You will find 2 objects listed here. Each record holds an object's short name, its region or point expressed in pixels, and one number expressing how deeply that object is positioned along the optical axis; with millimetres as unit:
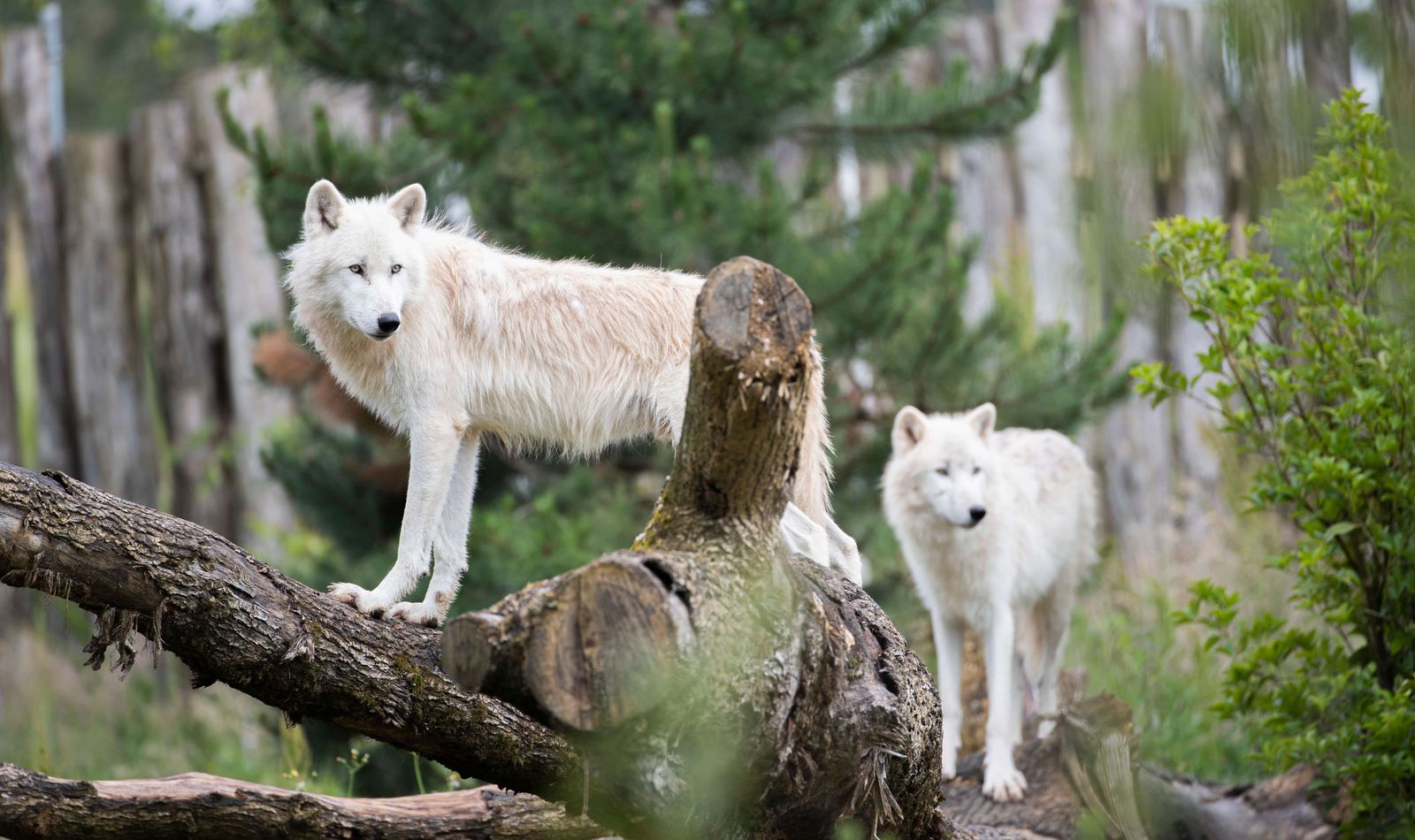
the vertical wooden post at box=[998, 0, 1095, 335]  33531
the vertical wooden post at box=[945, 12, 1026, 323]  38531
